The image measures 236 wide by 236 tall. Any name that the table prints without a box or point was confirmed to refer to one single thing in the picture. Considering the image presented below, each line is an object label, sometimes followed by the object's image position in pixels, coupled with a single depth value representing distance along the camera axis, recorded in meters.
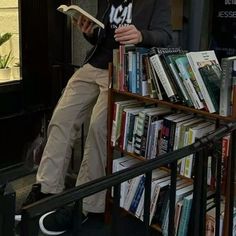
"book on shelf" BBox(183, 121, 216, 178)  2.10
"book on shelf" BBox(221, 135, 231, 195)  1.97
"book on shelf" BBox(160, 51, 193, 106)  2.09
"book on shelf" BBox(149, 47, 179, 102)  2.14
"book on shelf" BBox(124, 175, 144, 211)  2.41
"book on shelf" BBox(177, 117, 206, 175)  2.14
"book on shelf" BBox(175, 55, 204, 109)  2.04
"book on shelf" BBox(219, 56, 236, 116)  1.91
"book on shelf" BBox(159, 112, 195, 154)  2.21
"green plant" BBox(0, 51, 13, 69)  3.36
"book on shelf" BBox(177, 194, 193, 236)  2.14
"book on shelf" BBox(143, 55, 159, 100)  2.23
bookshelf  2.04
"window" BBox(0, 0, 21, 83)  3.23
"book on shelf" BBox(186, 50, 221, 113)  2.01
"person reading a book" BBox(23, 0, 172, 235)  2.44
